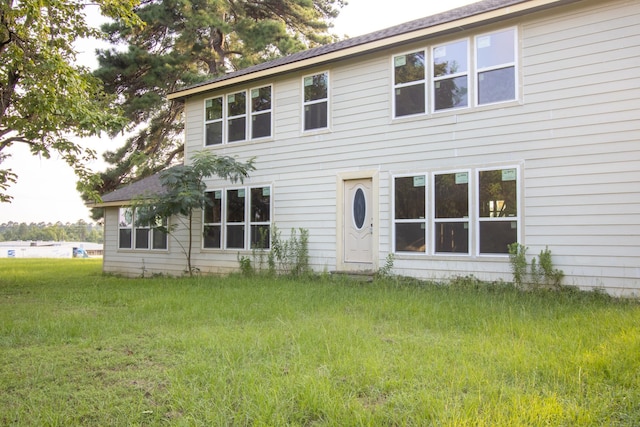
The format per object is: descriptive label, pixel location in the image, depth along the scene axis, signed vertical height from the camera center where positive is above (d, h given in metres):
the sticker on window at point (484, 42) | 8.09 +3.37
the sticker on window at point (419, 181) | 8.62 +0.90
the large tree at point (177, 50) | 17.73 +7.51
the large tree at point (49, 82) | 7.46 +2.61
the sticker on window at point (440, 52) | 8.59 +3.39
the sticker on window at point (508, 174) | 7.66 +0.92
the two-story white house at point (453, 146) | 6.93 +1.55
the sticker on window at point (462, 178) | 8.13 +0.91
